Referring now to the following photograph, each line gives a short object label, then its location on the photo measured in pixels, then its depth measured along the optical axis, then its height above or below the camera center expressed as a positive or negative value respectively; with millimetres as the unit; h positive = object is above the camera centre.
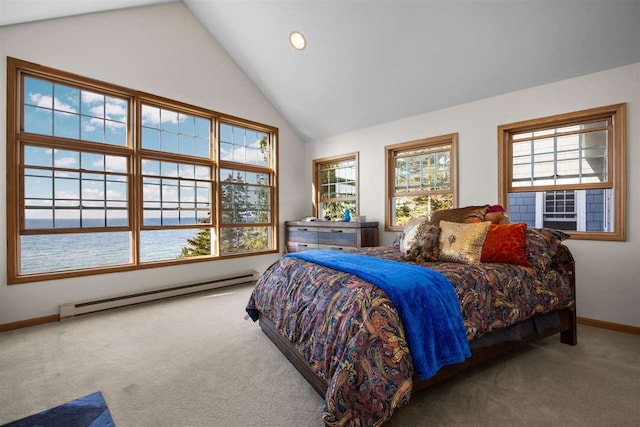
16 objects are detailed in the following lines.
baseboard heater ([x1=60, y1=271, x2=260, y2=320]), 3039 -1004
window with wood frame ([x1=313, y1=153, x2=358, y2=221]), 4894 +446
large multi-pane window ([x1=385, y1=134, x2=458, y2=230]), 3791 +461
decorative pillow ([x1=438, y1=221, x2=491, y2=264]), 2227 -256
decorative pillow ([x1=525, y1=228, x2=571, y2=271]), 2260 -292
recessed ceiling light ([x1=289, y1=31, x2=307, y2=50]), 3634 +2197
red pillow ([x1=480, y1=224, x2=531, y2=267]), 2219 -284
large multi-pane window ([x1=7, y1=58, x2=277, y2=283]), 2914 +417
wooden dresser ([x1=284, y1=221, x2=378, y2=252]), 4184 -368
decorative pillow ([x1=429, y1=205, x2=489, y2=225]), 2686 -47
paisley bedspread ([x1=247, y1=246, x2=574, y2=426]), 1301 -635
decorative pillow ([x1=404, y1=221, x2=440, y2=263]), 2354 -305
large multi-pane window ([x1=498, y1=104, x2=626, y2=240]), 2723 +392
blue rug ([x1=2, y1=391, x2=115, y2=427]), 1490 -1089
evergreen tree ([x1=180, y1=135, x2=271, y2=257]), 4434 -90
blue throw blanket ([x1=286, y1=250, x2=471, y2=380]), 1438 -542
